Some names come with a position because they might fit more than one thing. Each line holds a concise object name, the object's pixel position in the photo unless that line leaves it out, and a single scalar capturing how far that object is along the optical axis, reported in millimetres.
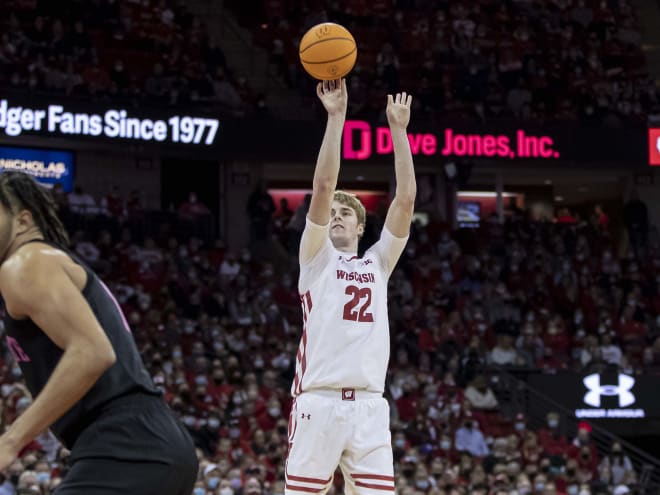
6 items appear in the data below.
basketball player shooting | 6352
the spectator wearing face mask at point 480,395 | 20391
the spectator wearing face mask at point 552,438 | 19141
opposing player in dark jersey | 3604
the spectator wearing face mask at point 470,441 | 18797
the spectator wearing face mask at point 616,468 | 18938
